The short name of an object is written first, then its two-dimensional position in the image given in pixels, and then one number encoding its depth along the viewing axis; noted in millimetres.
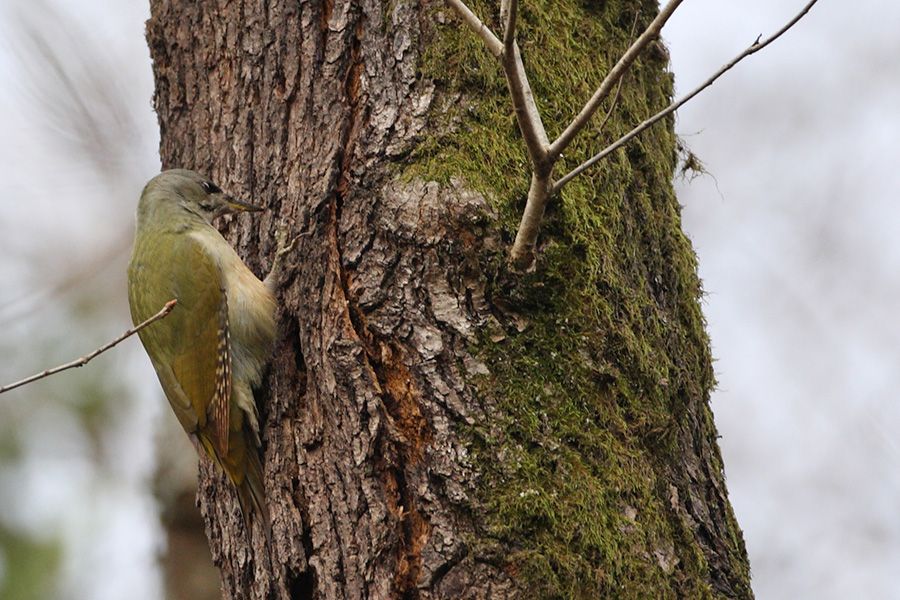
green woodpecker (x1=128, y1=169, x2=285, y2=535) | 6457
